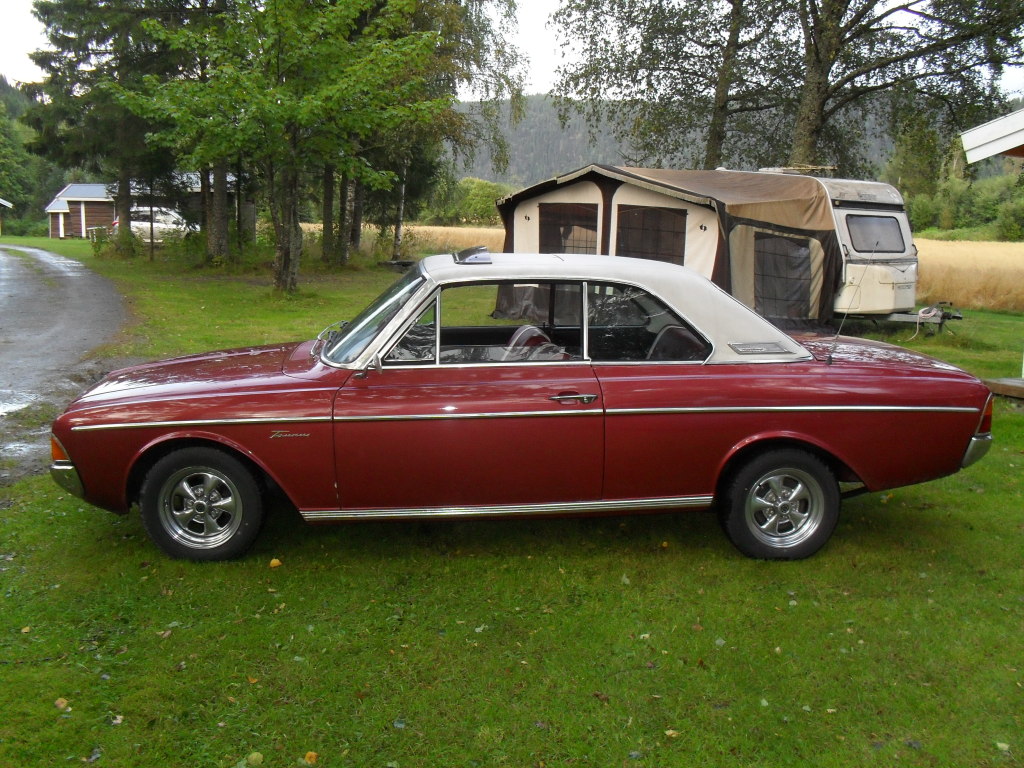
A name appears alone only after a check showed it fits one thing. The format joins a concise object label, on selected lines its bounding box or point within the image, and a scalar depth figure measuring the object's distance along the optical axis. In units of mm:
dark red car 4363
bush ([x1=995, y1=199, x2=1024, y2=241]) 50375
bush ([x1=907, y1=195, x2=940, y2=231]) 62844
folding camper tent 12914
